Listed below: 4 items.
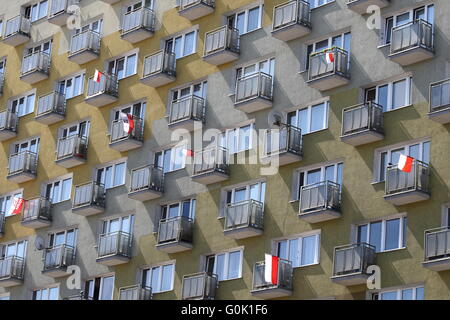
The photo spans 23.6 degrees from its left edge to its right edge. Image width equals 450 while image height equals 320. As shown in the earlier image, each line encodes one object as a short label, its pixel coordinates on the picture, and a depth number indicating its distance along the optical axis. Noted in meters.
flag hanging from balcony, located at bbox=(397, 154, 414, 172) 41.72
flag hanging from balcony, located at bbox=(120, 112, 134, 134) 54.41
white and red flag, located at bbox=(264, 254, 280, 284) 44.97
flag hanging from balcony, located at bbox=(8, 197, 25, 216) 59.56
